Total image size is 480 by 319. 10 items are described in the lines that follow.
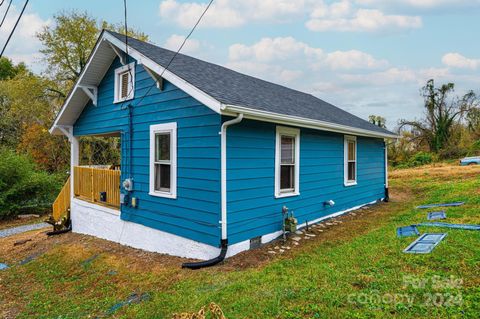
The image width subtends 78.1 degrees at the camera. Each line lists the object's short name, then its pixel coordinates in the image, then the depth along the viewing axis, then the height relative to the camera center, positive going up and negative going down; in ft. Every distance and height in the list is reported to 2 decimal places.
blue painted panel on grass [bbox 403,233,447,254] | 14.94 -4.64
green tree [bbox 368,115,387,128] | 94.32 +11.90
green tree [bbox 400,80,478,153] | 82.38 +13.74
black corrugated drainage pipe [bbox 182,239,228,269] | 16.89 -6.00
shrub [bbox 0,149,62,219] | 44.68 -4.86
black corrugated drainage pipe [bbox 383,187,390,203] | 36.96 -5.05
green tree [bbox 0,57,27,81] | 102.92 +30.95
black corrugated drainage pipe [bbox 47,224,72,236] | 30.99 -7.95
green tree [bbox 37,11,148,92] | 77.46 +30.01
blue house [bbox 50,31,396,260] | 17.79 +0.11
